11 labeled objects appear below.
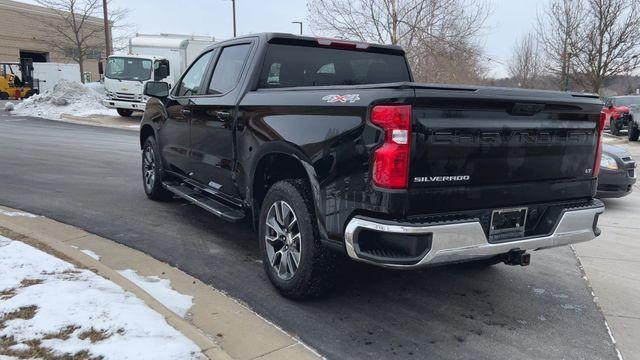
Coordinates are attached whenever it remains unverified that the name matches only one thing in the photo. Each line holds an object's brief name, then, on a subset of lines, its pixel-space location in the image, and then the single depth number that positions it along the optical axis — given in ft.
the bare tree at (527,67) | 142.92
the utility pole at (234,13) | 144.25
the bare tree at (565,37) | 96.37
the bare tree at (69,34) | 164.66
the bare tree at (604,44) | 90.33
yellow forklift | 130.21
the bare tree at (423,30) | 74.74
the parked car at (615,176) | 24.95
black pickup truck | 10.18
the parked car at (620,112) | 69.82
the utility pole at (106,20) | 100.73
